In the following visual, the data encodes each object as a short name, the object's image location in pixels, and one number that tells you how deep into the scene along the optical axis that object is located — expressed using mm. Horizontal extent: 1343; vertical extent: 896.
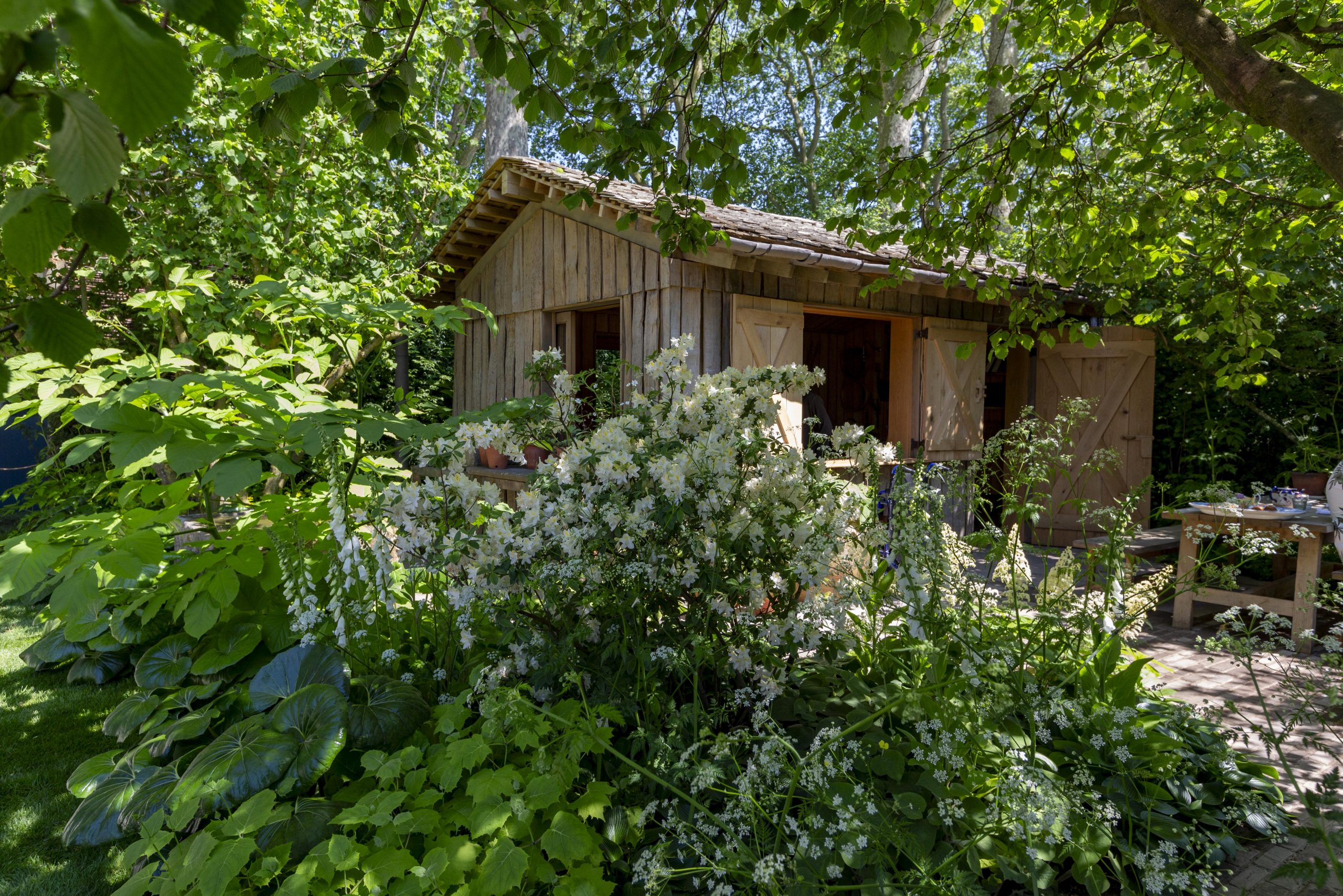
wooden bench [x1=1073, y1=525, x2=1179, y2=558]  5301
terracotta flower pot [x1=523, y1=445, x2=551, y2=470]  6709
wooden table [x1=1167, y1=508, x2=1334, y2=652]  4523
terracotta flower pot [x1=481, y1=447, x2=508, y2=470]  7332
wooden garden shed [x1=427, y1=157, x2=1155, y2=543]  5750
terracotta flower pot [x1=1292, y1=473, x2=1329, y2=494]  5957
